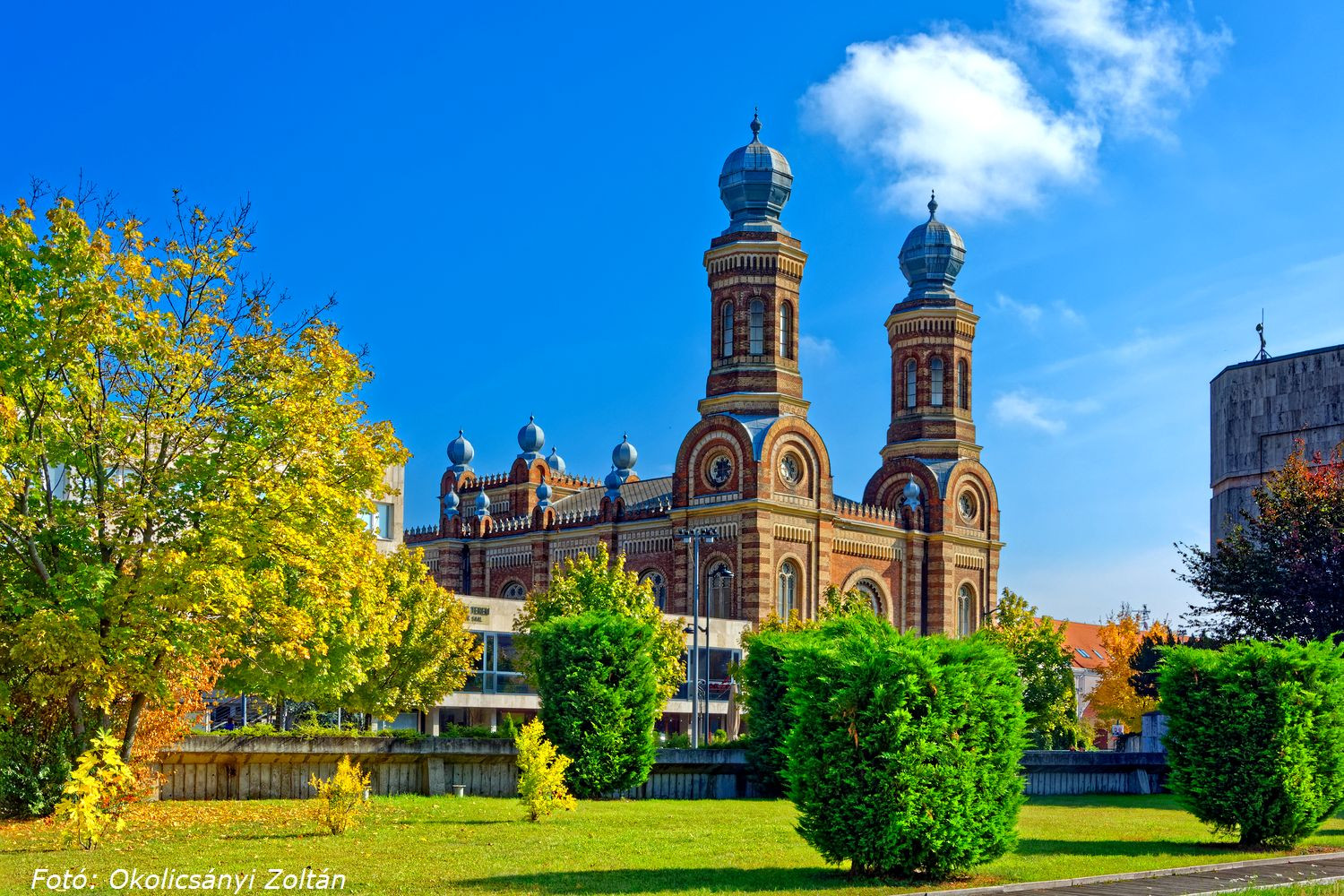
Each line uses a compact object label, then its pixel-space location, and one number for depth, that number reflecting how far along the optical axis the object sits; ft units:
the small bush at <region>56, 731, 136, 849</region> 57.00
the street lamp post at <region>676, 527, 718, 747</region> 140.15
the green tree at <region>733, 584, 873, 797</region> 102.27
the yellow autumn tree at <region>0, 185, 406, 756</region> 68.59
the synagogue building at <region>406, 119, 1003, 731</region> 207.41
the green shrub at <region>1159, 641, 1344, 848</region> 69.15
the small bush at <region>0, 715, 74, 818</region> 70.85
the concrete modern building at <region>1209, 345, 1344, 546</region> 243.81
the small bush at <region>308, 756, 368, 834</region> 65.46
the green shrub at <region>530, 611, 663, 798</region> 91.45
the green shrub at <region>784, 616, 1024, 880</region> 54.54
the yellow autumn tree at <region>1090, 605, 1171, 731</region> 231.50
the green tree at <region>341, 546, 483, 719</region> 122.01
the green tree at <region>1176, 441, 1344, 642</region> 111.04
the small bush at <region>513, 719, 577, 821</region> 75.15
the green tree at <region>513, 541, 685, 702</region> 149.18
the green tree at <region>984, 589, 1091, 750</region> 177.78
